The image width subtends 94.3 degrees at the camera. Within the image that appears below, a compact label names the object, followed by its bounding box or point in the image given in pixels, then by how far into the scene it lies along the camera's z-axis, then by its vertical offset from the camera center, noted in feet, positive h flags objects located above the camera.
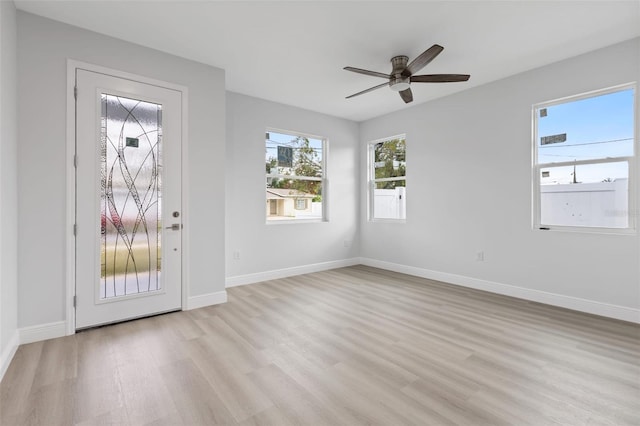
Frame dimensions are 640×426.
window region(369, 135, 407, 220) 18.03 +2.06
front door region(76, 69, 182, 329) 9.48 +0.43
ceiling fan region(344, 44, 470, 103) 9.97 +4.83
